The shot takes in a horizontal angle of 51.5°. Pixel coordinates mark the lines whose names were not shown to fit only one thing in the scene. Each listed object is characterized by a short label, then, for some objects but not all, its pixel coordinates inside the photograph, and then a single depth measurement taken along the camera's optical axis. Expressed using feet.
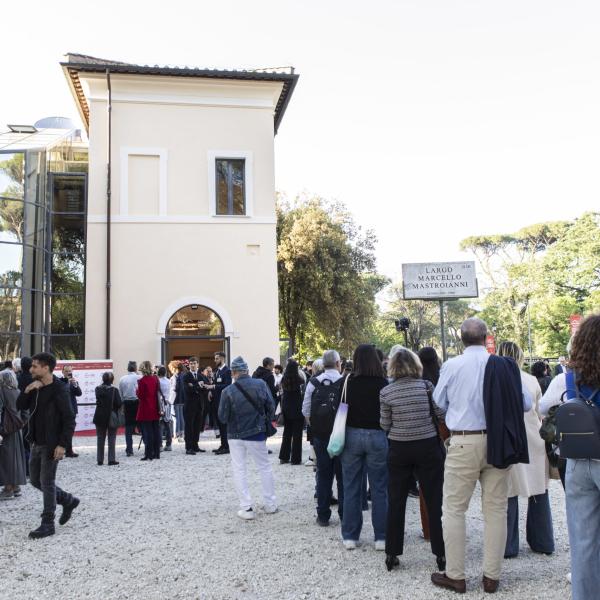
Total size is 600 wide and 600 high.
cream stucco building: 58.65
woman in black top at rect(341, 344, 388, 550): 18.70
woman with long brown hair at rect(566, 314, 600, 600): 11.09
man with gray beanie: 24.11
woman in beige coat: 16.99
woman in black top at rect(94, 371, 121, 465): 36.70
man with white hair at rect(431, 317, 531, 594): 15.03
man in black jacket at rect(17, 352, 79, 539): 21.01
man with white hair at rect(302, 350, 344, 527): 21.92
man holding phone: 38.91
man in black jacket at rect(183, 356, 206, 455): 41.09
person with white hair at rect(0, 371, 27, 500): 25.63
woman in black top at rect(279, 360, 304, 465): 34.88
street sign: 57.57
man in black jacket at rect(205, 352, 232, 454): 40.84
